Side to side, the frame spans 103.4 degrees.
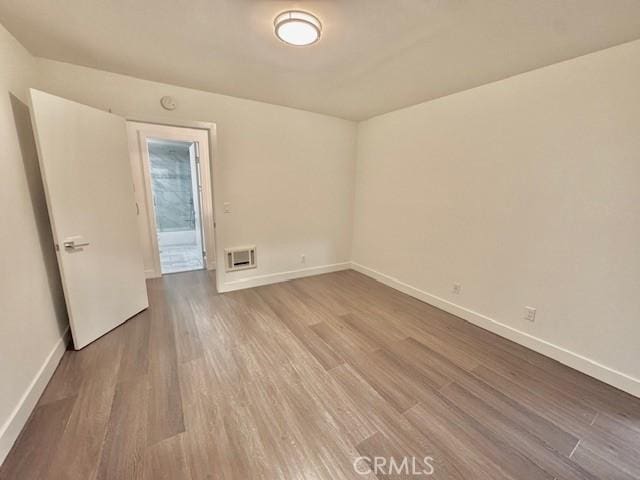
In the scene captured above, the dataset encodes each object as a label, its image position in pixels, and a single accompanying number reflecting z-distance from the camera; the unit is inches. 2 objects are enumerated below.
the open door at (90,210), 72.9
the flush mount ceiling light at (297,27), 58.8
